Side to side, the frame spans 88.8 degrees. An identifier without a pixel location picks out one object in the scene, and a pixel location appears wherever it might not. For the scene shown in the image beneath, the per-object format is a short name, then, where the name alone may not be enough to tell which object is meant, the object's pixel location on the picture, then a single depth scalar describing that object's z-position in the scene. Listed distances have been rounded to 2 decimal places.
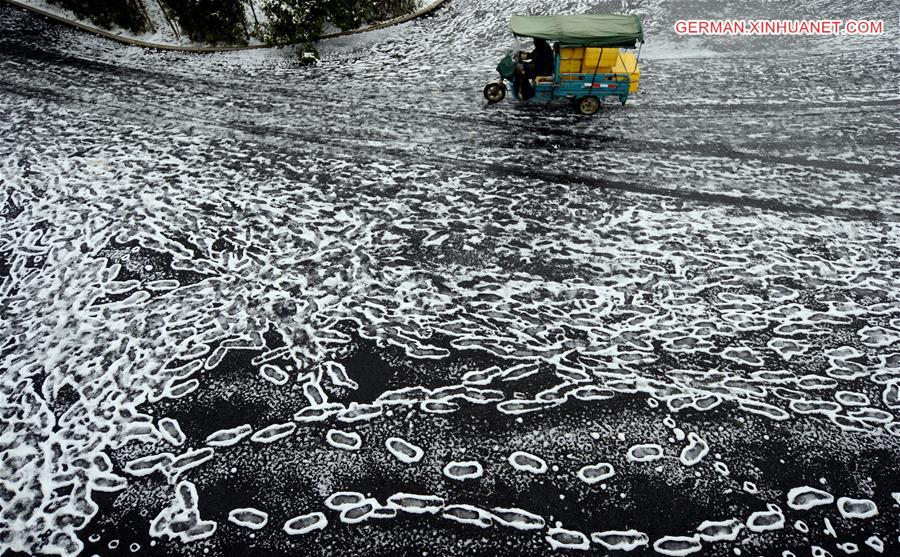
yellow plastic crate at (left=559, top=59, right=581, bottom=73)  8.98
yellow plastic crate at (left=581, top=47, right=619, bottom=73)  8.91
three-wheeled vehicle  8.27
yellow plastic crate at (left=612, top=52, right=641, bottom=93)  9.03
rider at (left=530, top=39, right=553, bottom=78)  9.03
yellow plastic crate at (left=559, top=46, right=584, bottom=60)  8.86
